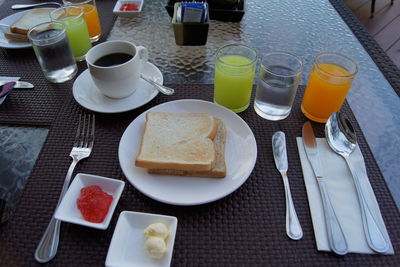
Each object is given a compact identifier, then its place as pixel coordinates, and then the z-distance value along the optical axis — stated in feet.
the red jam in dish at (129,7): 4.85
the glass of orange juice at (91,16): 4.17
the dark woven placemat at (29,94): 3.14
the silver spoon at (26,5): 4.92
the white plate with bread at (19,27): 4.05
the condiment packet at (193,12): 3.76
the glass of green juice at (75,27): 3.77
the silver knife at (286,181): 2.17
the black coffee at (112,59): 3.16
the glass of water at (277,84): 2.88
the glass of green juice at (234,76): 2.96
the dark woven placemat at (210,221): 2.04
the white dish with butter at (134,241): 1.90
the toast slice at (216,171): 2.40
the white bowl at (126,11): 4.79
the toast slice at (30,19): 4.06
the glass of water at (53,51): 3.36
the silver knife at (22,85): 3.48
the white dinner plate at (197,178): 2.28
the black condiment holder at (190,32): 3.92
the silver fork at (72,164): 2.05
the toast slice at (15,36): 4.06
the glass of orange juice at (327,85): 2.81
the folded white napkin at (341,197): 2.13
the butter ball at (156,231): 1.99
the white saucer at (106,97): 3.12
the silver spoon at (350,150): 2.10
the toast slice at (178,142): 2.43
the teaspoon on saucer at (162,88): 3.27
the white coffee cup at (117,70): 2.98
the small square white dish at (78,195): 2.09
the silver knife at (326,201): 2.08
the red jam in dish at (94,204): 2.14
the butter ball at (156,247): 1.88
